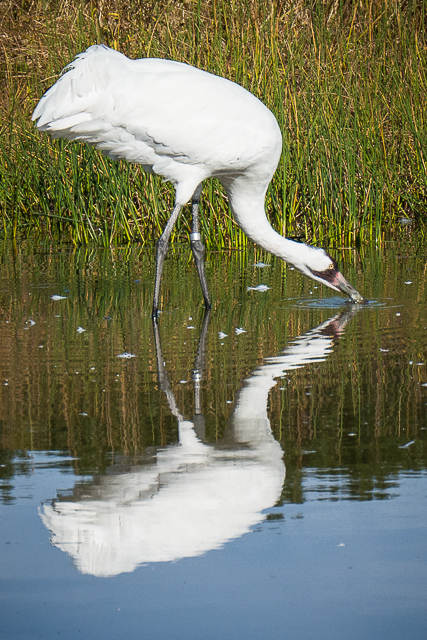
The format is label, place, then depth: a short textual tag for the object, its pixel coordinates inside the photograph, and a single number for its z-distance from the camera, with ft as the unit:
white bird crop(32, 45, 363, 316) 38.55
